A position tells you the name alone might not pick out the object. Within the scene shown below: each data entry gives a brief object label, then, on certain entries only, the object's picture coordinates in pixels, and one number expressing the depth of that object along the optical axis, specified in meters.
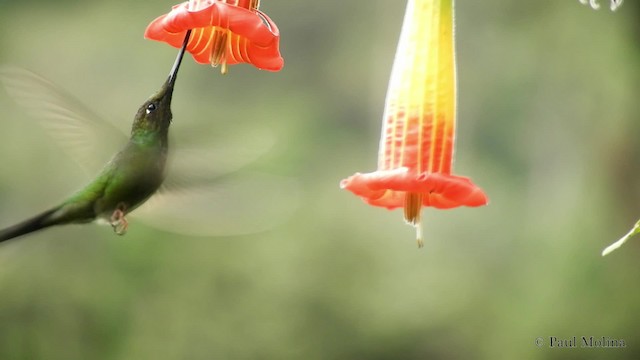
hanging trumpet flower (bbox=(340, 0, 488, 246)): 4.01
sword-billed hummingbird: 4.07
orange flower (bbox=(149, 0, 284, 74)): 3.97
